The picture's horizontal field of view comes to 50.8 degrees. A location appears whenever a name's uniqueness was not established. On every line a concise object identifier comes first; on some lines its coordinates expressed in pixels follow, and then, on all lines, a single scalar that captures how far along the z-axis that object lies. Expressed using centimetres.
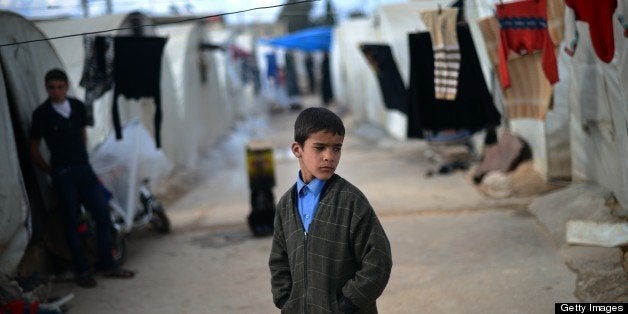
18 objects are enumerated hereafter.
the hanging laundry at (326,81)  2736
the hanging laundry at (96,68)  683
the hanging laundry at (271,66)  2884
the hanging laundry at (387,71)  1024
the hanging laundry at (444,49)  638
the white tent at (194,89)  1304
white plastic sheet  688
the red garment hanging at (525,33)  563
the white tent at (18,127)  509
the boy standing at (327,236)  256
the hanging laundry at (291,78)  3101
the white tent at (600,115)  535
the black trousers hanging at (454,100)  677
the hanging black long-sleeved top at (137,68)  704
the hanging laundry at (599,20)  454
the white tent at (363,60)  1223
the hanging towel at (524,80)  648
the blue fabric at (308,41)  2073
